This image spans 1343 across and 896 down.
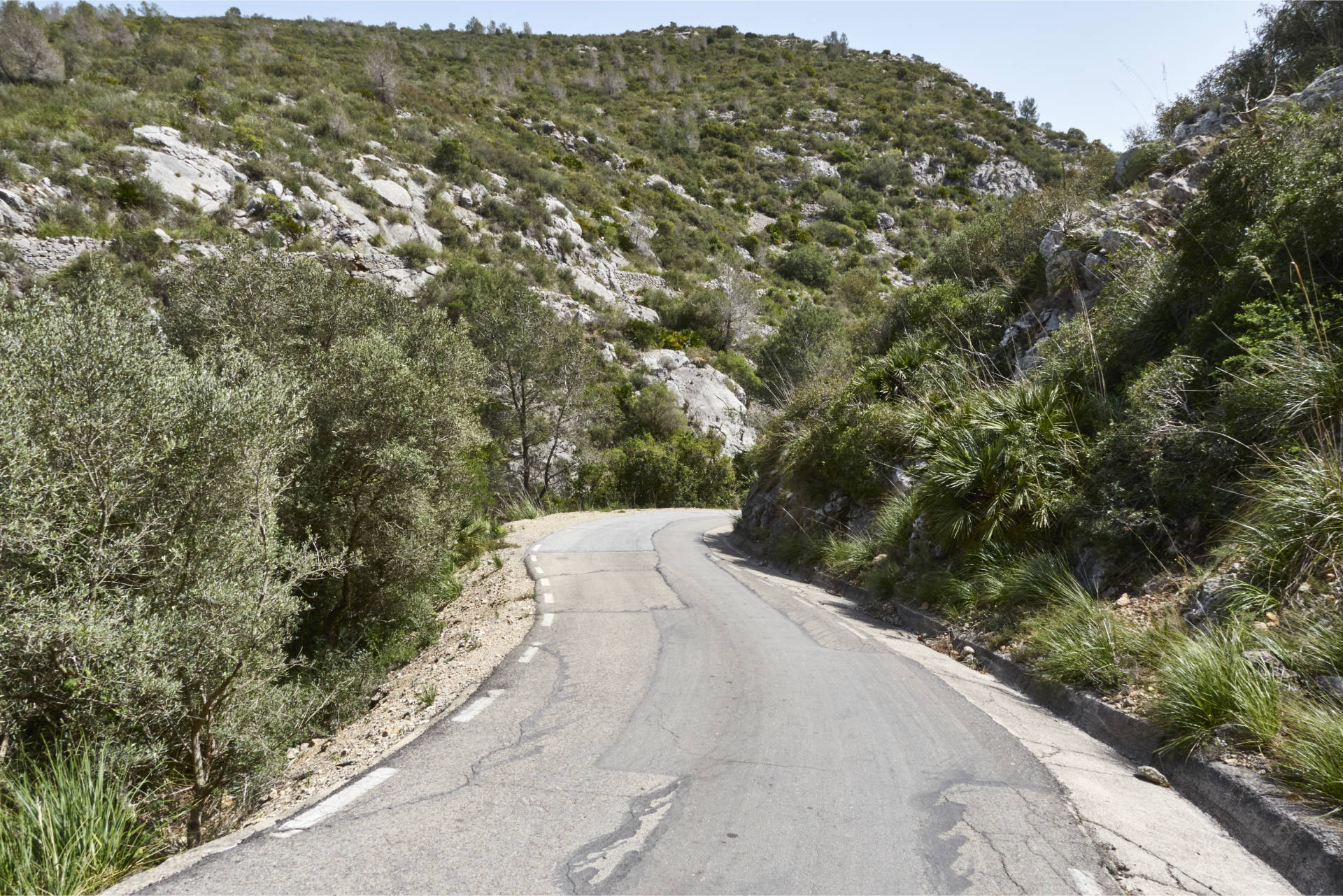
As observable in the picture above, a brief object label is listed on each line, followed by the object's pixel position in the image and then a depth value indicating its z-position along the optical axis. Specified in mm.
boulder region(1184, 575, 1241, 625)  5199
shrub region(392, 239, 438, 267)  33969
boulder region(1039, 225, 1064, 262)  12680
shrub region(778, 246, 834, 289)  51281
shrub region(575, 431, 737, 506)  31203
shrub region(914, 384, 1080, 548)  8234
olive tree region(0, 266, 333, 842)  5078
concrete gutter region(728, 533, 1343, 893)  3145
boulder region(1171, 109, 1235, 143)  13930
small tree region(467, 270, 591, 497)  29203
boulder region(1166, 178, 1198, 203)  11242
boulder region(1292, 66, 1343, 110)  10336
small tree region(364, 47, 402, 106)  48812
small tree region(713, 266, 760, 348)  43688
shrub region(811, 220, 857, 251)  56125
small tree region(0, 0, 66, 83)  31250
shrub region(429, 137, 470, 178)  43094
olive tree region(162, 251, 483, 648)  11008
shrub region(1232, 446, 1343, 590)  4758
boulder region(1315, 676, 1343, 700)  3908
